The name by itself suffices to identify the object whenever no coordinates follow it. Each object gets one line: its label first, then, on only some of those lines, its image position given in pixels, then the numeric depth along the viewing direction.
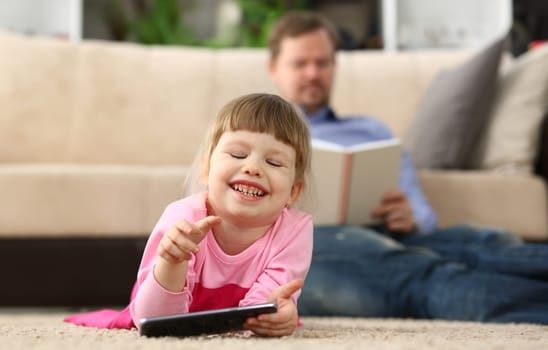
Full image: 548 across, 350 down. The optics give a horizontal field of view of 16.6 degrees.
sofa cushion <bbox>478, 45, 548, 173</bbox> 4.01
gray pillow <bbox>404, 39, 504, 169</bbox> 4.10
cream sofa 3.57
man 2.93
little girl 2.43
